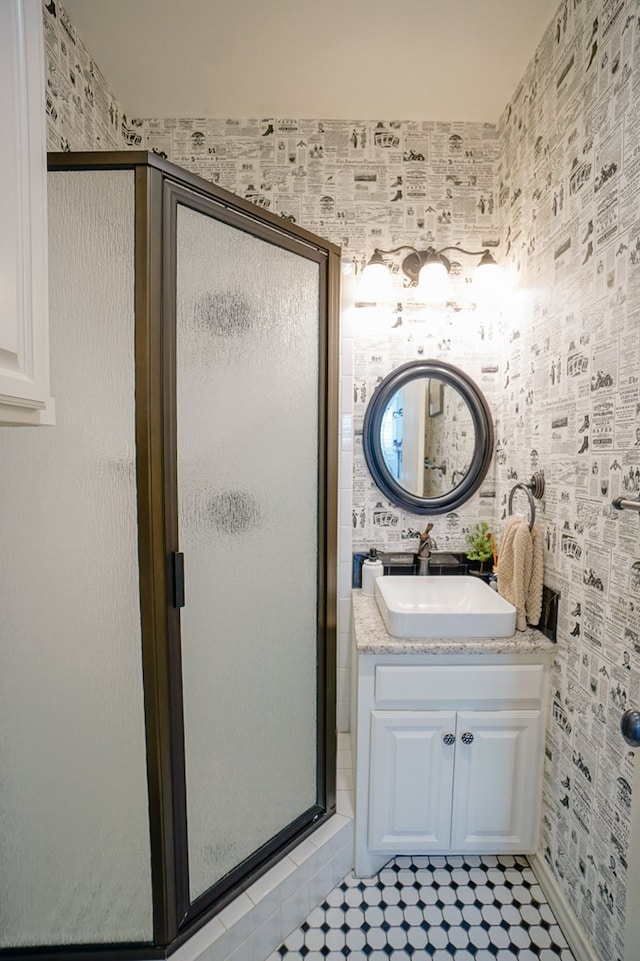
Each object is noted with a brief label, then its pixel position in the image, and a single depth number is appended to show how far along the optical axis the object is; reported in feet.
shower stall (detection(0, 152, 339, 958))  3.25
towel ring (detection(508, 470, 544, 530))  4.86
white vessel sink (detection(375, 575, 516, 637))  4.61
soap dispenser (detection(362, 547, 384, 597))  6.15
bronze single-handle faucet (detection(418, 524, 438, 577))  6.18
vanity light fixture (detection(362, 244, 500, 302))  5.81
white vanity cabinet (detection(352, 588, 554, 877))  4.62
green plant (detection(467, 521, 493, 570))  6.15
